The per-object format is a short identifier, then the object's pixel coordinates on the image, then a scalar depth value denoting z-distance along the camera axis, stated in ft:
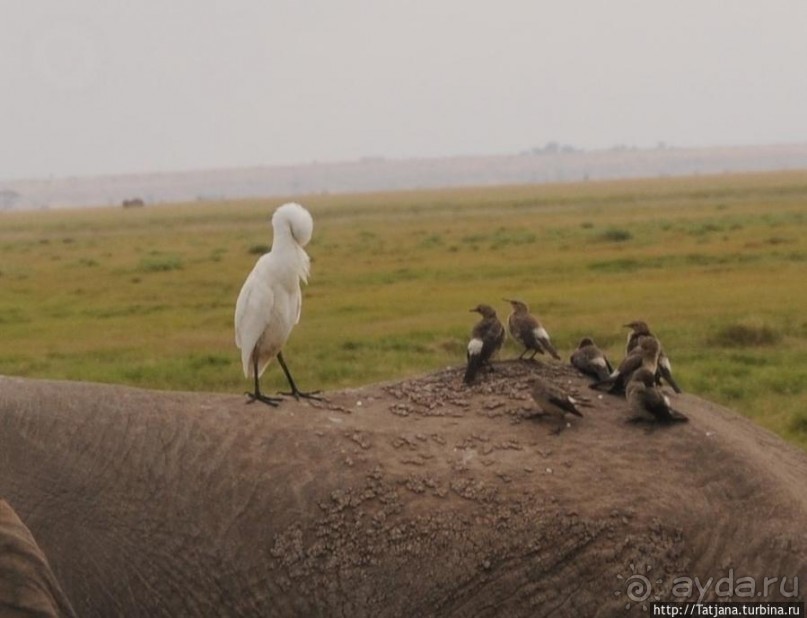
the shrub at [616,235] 242.17
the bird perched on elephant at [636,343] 38.97
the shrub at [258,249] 255.00
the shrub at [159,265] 221.35
